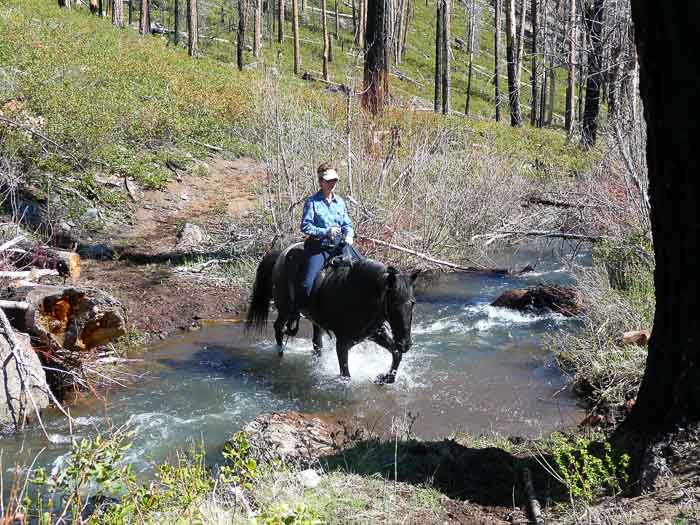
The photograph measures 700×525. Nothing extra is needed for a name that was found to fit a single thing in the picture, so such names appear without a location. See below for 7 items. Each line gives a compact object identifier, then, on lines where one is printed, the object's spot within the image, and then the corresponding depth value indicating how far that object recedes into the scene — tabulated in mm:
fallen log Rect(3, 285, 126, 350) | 8195
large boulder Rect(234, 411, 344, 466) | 6289
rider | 9539
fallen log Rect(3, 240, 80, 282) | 10539
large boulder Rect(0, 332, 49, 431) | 7467
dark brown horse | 8797
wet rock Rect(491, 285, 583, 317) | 12159
